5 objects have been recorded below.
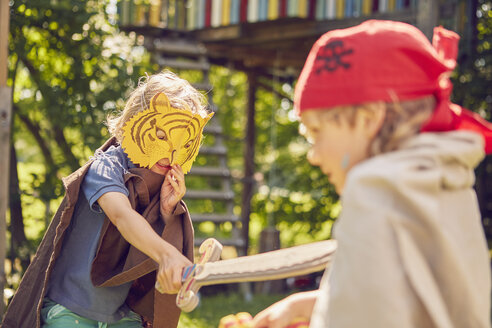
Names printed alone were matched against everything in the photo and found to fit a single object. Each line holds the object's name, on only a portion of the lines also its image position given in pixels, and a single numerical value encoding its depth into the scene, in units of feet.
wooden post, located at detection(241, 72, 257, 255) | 28.73
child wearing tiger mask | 8.18
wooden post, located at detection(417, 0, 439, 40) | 19.85
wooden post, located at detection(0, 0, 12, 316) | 13.00
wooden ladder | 24.59
